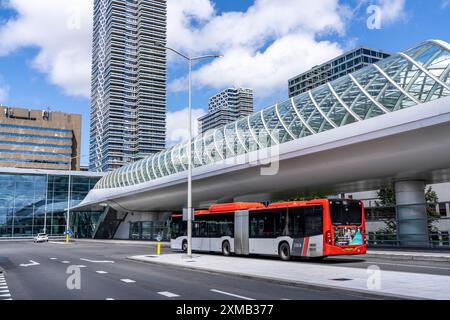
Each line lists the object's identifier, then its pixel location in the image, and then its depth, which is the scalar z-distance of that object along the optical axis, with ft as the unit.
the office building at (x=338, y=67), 548.72
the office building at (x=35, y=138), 564.71
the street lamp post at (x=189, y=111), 76.74
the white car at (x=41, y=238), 194.71
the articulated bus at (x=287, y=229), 66.64
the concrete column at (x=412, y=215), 88.48
